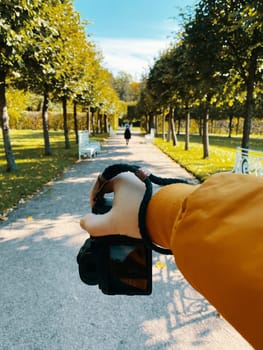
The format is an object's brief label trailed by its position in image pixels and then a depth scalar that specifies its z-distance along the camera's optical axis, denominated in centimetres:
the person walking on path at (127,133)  2430
